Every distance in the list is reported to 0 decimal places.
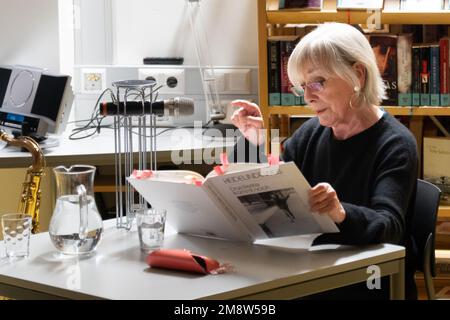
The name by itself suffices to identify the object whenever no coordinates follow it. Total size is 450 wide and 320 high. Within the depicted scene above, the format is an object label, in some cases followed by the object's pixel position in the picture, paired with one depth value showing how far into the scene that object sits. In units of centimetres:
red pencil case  270
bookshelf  417
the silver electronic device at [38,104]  420
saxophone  348
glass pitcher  285
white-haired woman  307
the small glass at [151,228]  290
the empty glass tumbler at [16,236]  285
